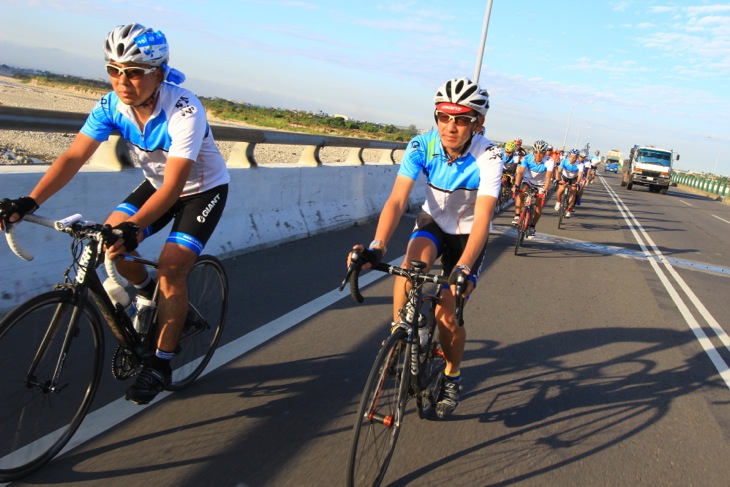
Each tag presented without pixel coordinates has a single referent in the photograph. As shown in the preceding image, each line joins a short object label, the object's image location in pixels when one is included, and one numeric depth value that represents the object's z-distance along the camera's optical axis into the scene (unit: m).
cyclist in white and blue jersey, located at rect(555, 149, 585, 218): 15.82
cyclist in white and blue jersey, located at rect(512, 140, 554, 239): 11.49
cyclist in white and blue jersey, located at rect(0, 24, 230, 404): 3.20
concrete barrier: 4.71
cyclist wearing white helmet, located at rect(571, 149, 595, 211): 19.20
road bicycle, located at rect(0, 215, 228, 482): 2.75
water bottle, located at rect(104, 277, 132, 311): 3.20
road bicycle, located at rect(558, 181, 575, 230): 14.74
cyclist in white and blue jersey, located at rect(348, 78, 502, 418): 3.42
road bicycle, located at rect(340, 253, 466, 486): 2.73
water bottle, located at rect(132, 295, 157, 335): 3.41
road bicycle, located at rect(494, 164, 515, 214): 14.96
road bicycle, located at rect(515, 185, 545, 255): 10.50
